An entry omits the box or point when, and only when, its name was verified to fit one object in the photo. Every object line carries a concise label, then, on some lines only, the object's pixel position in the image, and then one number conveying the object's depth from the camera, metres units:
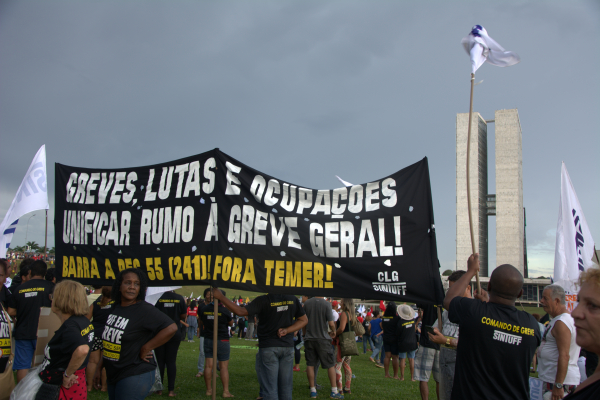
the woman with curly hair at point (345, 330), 9.53
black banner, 5.60
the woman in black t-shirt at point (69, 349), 4.16
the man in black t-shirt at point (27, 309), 6.80
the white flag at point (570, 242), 8.38
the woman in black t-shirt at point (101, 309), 7.71
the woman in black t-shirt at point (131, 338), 4.31
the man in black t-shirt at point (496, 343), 3.48
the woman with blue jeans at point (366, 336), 19.86
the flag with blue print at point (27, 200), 8.62
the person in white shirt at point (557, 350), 4.77
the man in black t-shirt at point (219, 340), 8.57
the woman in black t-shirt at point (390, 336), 12.08
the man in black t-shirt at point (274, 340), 5.89
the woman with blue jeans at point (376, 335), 15.91
